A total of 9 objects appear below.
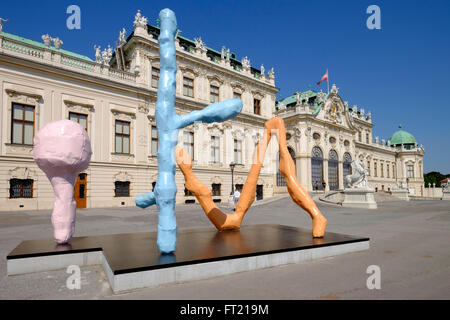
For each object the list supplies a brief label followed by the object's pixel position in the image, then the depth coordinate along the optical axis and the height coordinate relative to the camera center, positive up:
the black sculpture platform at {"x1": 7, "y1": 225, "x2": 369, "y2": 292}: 4.29 -1.37
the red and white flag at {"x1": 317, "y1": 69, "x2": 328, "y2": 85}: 39.22 +13.07
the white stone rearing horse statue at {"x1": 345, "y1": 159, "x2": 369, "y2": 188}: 20.89 -0.15
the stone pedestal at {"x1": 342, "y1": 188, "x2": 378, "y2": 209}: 20.39 -1.70
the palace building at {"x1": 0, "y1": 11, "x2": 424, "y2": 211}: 18.81 +4.92
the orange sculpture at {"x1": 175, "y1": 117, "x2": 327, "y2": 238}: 6.69 -0.32
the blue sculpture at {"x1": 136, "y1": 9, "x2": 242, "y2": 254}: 5.06 +1.10
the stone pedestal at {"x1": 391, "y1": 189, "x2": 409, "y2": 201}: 34.06 -2.21
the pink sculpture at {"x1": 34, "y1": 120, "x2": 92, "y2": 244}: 5.51 +0.30
